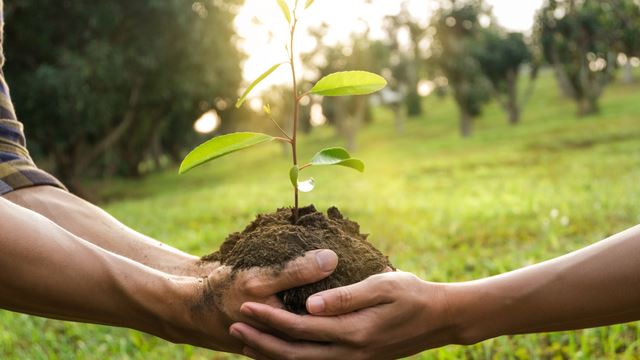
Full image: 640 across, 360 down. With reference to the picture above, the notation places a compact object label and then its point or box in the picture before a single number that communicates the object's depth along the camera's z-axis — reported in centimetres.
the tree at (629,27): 835
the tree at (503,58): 2495
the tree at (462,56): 2478
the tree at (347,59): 2584
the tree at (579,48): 2136
